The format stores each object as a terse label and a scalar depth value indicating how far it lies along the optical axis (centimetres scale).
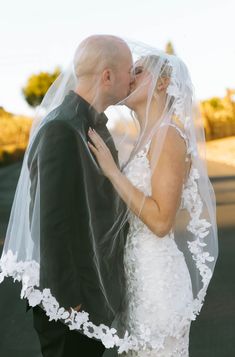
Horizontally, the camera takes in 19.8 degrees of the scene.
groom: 274
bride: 293
